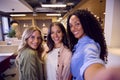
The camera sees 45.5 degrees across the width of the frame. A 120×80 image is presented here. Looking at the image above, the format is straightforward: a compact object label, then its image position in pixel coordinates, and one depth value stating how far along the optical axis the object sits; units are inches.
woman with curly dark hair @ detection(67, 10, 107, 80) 42.5
